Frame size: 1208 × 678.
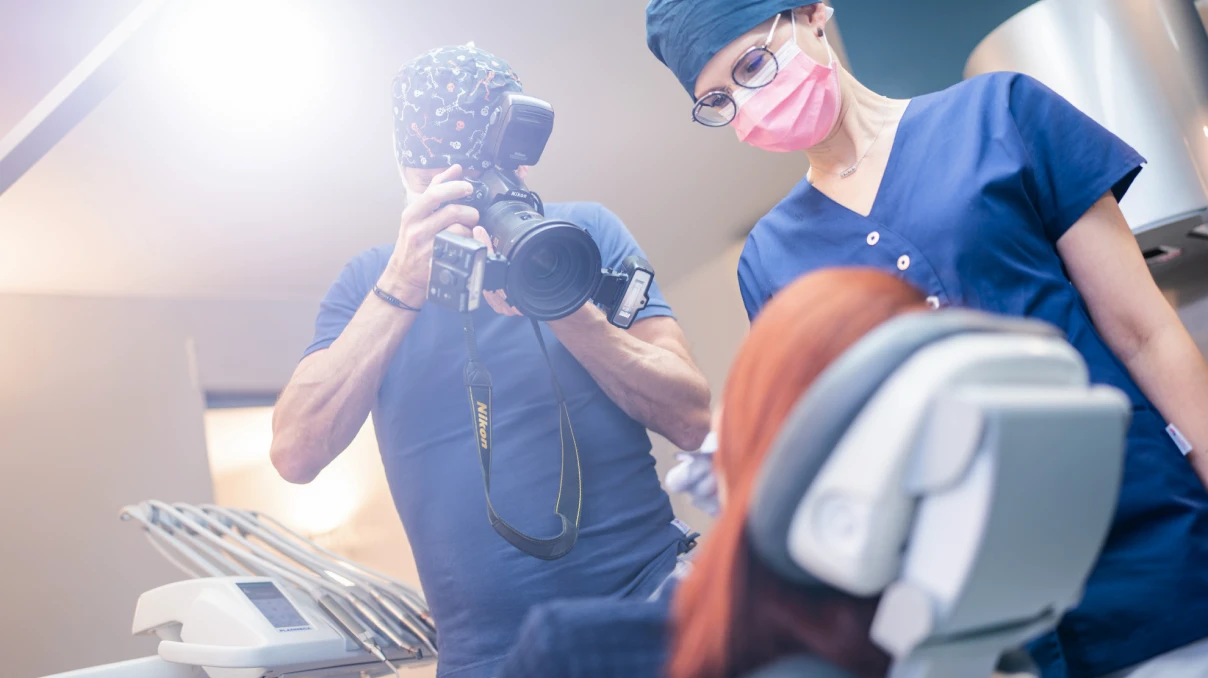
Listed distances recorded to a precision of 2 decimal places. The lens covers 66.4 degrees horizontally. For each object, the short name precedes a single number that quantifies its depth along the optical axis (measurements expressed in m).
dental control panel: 1.42
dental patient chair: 0.48
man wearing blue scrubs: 1.29
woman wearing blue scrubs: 0.95
